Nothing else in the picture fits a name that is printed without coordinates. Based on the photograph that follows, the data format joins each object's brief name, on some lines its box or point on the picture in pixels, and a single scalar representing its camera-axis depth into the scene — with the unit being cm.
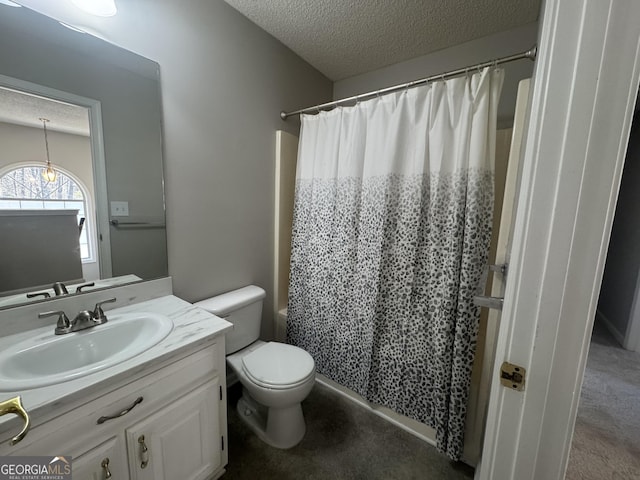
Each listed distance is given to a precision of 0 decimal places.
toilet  132
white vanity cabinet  74
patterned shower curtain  127
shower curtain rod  111
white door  41
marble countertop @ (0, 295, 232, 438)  67
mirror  98
